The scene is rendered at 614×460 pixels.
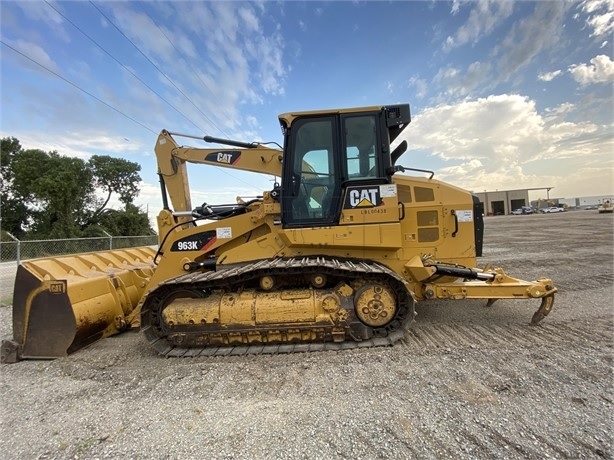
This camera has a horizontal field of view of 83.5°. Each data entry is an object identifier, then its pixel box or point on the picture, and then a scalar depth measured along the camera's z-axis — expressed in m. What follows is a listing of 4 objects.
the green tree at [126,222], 35.47
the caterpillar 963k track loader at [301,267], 4.34
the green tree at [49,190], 31.19
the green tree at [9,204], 31.64
